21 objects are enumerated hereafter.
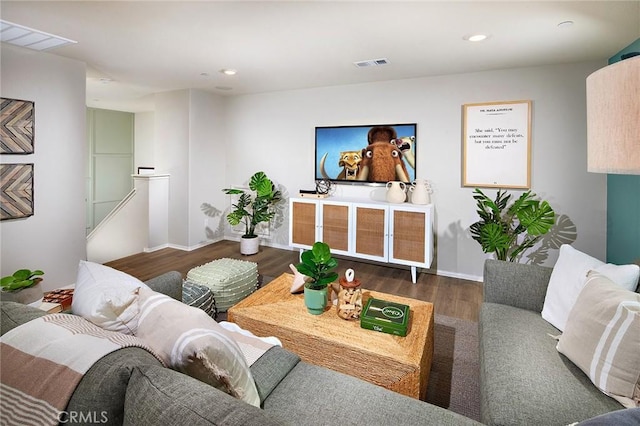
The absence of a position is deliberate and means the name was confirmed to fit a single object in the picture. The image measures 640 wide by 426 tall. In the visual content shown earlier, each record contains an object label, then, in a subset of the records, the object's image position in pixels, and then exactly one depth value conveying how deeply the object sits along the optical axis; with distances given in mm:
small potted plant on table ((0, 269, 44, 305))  1894
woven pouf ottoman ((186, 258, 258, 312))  2824
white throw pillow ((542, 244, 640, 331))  1561
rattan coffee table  1596
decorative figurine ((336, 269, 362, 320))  1964
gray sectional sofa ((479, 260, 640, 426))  1193
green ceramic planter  1998
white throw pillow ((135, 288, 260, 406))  946
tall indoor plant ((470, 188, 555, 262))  3129
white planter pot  4832
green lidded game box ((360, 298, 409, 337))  1802
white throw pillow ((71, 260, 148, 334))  1118
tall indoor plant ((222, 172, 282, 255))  4863
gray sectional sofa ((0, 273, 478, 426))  691
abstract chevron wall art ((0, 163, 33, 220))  2979
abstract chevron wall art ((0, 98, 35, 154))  2926
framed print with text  3588
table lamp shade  742
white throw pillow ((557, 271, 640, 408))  1205
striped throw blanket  745
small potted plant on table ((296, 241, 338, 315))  2004
